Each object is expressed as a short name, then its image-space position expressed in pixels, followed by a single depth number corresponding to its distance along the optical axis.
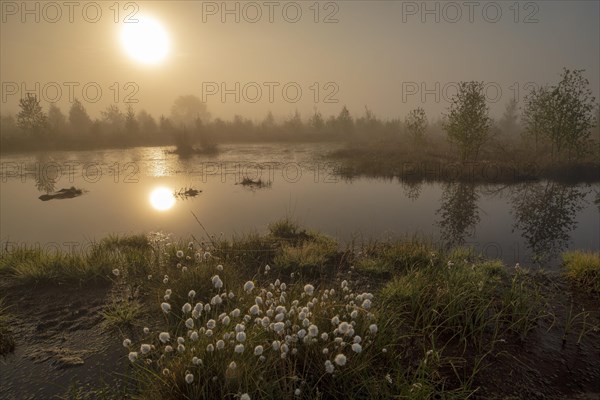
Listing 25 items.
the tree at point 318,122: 83.12
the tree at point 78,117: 65.94
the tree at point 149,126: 66.62
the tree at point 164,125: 67.03
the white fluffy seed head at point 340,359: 3.03
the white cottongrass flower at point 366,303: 3.70
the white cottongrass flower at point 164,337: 3.29
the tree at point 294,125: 80.56
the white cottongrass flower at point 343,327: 3.46
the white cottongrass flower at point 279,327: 3.26
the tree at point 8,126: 51.59
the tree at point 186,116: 120.19
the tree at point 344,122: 79.38
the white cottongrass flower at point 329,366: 3.07
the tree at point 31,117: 49.03
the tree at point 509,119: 96.70
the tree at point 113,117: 77.12
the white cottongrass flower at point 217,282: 4.00
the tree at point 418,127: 39.94
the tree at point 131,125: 59.24
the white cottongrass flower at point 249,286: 3.87
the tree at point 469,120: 26.97
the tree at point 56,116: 70.71
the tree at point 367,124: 87.85
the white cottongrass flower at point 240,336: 3.03
